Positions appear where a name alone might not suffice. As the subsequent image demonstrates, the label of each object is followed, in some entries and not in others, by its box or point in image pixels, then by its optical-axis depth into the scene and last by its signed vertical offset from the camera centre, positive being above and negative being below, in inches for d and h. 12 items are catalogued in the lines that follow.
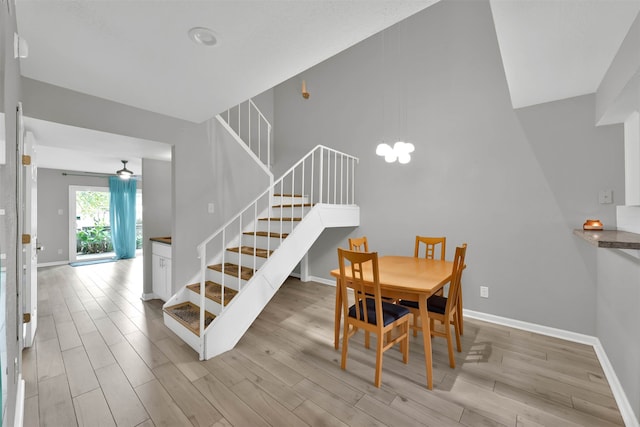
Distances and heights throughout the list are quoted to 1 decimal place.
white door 89.5 -10.5
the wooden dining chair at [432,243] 118.7 -12.9
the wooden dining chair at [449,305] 81.7 -29.2
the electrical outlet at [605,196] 93.5 +5.3
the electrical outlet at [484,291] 119.0 -34.0
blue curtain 277.4 +2.2
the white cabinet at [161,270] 134.1 -26.7
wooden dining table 73.8 -19.3
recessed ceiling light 63.4 +43.1
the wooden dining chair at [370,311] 74.7 -28.6
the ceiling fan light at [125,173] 209.0 +34.6
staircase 93.2 -20.4
